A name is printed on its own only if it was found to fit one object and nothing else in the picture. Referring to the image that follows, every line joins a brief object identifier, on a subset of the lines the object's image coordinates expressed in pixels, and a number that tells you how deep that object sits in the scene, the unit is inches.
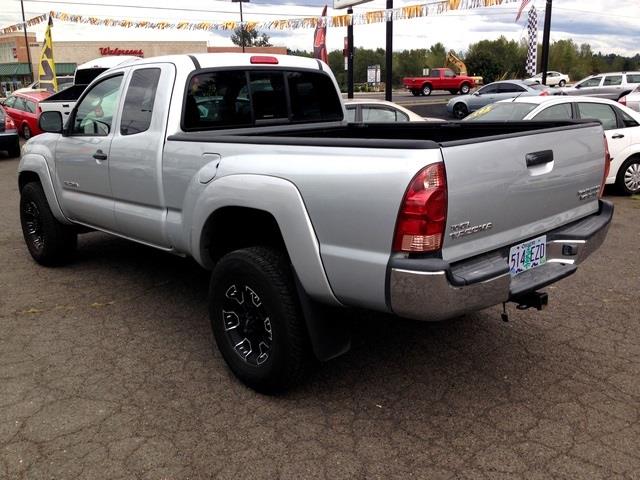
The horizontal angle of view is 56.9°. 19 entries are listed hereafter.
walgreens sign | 2283.1
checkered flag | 1222.9
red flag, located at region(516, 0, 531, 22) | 646.4
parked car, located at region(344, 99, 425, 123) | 355.6
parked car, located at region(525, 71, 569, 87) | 1636.0
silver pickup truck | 102.4
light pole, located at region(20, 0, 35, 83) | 2130.9
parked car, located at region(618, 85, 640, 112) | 649.6
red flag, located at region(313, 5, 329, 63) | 687.4
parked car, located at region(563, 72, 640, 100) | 932.0
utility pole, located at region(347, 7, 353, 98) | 661.4
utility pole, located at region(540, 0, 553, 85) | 951.6
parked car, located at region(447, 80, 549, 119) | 898.9
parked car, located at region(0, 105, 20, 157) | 595.7
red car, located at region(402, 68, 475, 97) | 1723.7
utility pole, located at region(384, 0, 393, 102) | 579.5
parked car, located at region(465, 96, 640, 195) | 341.7
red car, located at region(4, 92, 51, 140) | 700.7
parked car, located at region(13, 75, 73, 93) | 1094.0
